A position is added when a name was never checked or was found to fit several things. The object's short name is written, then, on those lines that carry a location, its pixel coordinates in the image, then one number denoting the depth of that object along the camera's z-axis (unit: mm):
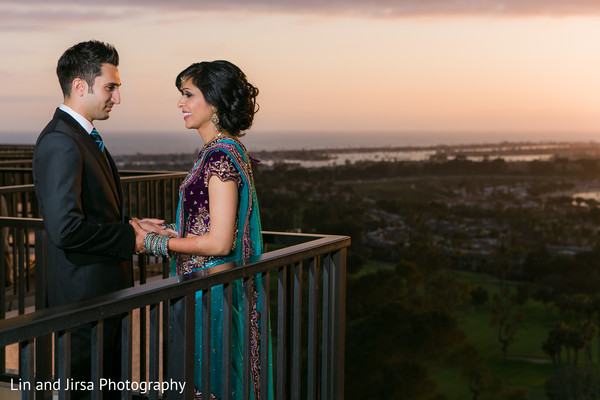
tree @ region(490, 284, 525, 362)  47031
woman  2393
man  2229
